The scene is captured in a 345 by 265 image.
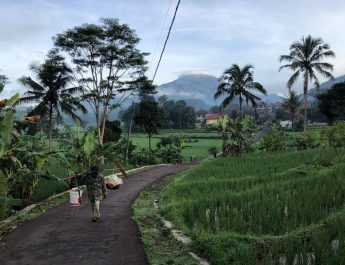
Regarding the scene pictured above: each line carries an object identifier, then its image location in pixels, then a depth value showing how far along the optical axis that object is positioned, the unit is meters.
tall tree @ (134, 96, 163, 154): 39.69
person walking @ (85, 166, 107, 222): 10.19
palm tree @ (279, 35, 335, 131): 44.91
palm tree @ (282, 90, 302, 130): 71.69
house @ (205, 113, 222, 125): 131.50
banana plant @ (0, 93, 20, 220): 8.91
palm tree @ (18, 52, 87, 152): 30.61
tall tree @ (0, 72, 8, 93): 25.53
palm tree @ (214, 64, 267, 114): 40.03
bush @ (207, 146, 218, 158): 36.37
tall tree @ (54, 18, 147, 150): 30.94
